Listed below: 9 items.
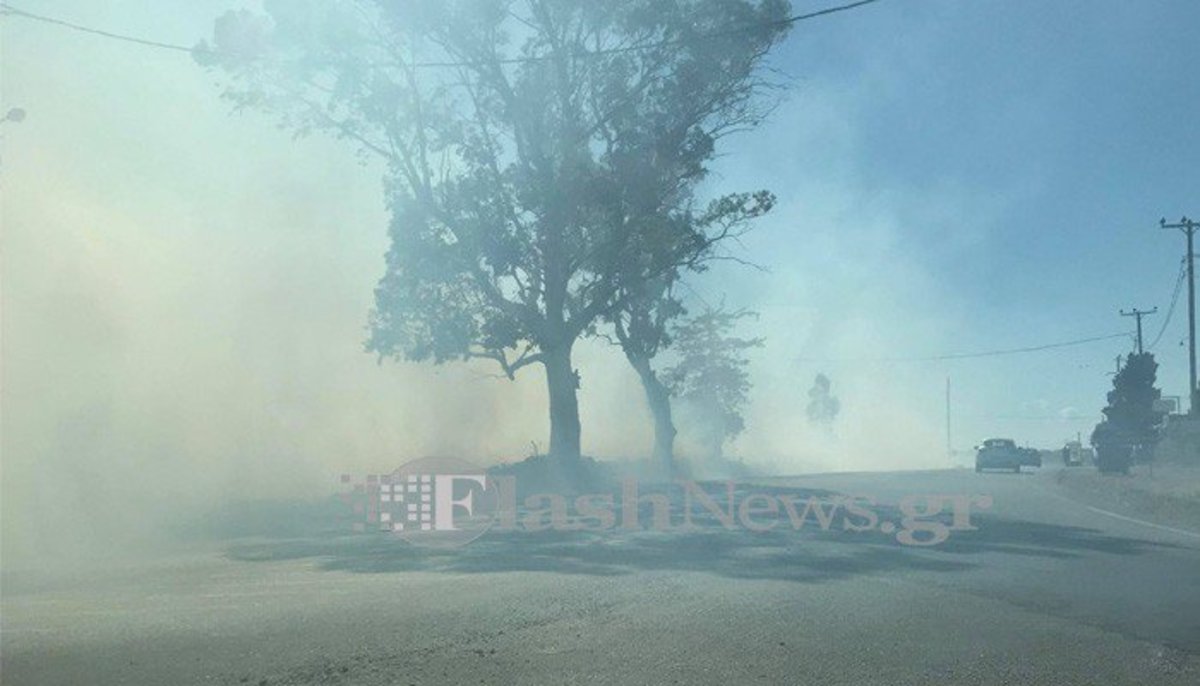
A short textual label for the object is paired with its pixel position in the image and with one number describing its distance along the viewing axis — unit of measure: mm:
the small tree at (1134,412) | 49000
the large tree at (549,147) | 31453
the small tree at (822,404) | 105688
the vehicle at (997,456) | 54938
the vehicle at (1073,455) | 65938
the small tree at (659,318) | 33834
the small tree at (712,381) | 66000
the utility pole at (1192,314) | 60562
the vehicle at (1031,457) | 59572
